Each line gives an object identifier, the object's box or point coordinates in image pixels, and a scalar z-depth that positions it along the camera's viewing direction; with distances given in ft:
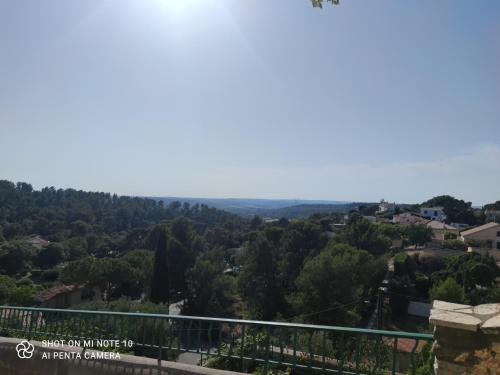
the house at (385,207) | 293.49
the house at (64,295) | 89.86
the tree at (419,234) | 145.28
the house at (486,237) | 138.51
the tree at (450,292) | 62.44
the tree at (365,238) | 106.32
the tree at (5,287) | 84.77
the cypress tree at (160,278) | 83.15
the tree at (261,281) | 78.02
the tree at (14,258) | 155.33
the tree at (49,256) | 171.22
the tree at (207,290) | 81.82
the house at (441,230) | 164.14
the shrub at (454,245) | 135.23
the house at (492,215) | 208.06
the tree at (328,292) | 59.72
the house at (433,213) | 232.98
